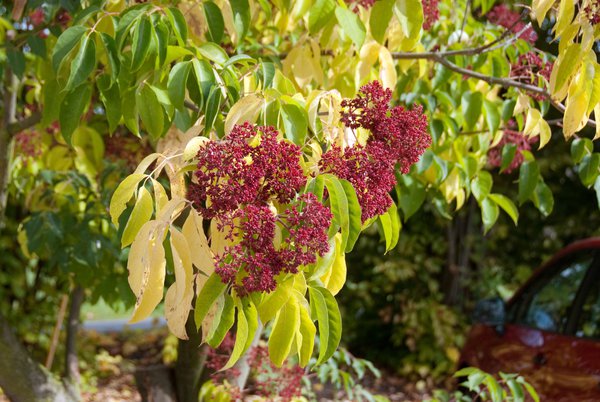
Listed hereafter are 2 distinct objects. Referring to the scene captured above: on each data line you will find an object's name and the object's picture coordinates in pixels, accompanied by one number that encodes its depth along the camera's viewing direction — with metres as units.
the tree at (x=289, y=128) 1.68
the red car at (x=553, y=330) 3.62
